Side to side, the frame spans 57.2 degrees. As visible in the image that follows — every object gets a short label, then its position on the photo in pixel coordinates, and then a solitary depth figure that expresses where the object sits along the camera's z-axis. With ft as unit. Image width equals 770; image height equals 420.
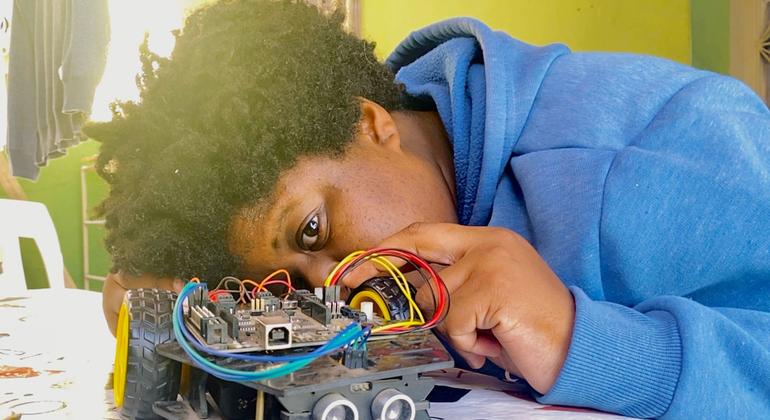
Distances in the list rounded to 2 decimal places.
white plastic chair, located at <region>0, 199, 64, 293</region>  5.90
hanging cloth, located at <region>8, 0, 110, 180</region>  6.99
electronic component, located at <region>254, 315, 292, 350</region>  1.46
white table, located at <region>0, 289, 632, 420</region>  1.81
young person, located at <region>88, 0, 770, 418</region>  1.83
